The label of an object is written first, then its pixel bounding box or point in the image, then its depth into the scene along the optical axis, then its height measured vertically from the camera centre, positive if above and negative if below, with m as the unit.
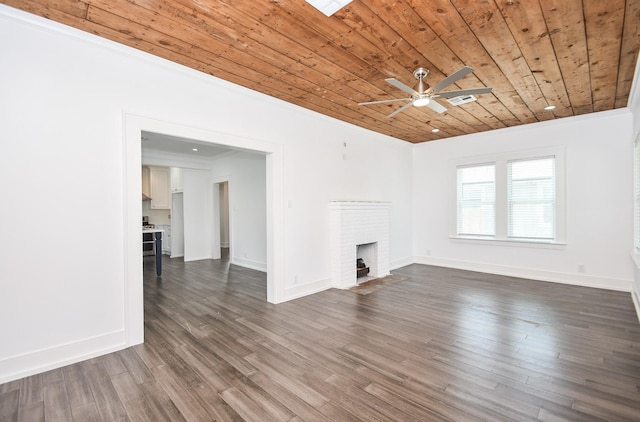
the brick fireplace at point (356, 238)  4.90 -0.52
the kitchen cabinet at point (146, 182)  8.80 +0.90
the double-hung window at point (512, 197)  5.33 +0.23
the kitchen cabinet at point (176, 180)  8.23 +0.91
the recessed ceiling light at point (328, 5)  2.12 +1.52
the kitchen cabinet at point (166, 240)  8.77 -0.88
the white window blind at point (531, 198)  5.39 +0.18
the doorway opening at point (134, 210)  2.84 +0.02
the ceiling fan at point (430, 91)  2.61 +1.18
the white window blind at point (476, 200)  6.09 +0.18
